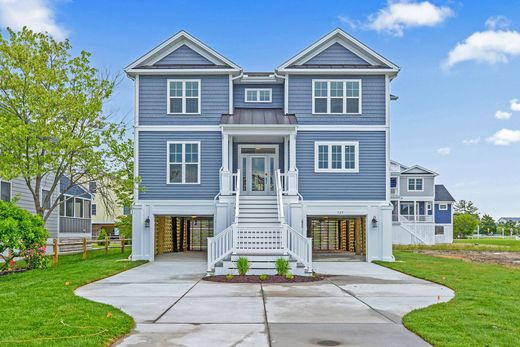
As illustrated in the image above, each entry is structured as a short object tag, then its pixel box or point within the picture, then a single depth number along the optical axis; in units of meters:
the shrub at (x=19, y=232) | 13.71
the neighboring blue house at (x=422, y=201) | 44.31
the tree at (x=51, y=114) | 17.12
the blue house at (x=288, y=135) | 20.16
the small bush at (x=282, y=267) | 14.04
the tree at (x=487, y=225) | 92.57
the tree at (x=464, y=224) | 67.46
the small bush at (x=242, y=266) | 14.07
